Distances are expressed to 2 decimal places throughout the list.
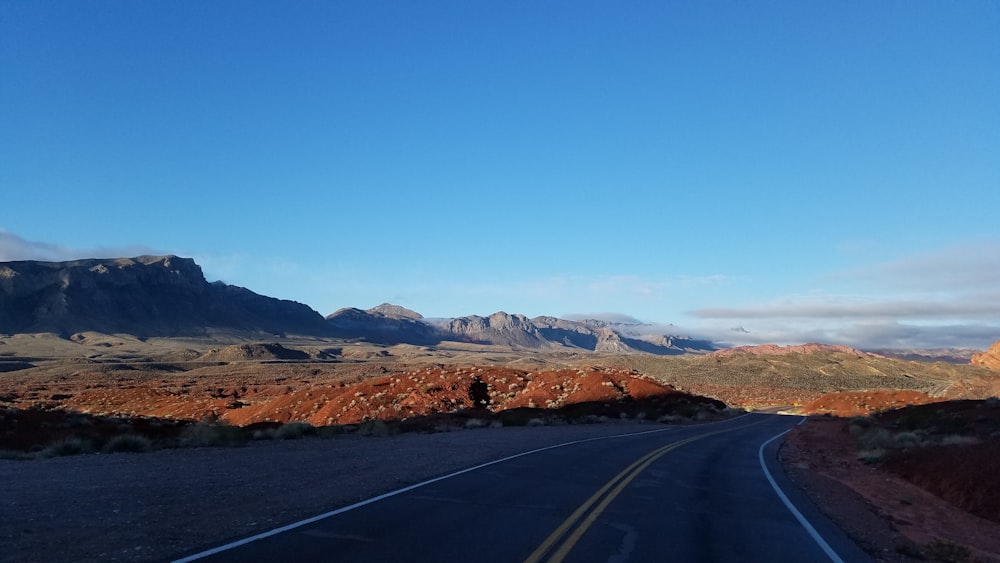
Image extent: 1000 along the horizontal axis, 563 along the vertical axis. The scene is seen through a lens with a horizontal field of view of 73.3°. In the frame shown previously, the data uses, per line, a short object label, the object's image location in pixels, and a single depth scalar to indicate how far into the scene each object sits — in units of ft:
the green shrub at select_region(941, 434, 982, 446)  68.04
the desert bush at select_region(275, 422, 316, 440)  85.05
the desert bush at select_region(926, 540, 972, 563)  31.81
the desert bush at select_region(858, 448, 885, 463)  73.05
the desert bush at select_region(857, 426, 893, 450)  81.71
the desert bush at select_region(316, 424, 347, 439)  89.06
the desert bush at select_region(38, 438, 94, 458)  62.78
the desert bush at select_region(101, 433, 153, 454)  66.54
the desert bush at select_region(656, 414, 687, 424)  147.84
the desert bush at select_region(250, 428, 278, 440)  83.57
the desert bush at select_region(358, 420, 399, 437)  89.86
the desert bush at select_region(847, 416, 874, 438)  107.99
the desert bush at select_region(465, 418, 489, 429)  106.22
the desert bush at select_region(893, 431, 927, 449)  76.61
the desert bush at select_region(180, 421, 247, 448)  72.90
